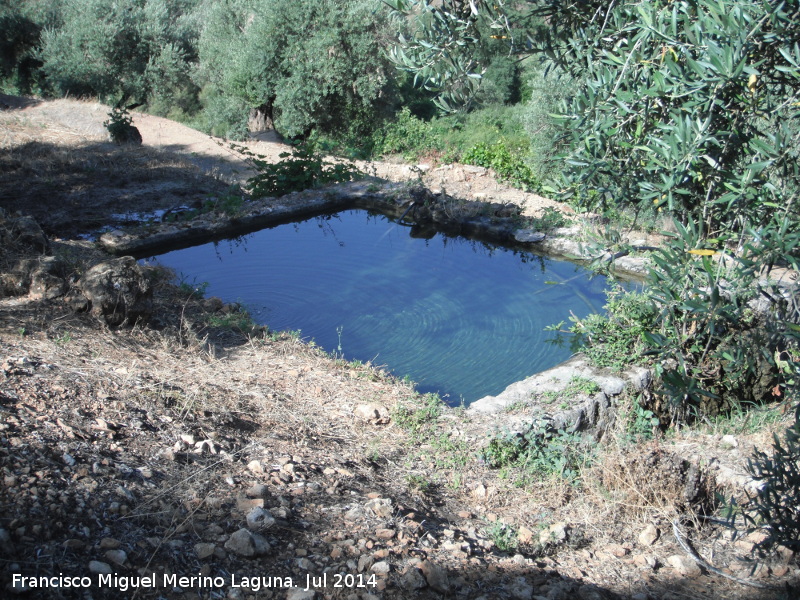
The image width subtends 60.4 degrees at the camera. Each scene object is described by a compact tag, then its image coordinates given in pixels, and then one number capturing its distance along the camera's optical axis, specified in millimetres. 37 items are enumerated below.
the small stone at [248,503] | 3467
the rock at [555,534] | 3783
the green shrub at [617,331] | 5852
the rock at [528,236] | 10031
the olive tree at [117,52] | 20297
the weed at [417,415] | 5098
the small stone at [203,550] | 3020
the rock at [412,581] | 3062
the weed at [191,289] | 7527
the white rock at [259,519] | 3314
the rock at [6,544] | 2725
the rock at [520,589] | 3174
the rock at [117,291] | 5934
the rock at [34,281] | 6219
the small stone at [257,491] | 3648
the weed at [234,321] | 6727
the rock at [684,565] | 3596
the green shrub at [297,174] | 12109
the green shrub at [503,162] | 13523
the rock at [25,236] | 6766
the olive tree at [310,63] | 17344
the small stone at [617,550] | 3756
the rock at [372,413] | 5137
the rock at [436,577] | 3092
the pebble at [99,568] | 2789
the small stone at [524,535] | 3806
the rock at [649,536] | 3885
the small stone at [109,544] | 2939
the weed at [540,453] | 4637
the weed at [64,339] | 5441
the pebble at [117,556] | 2871
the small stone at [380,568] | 3123
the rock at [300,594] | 2869
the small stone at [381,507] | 3653
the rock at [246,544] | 3082
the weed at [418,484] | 4282
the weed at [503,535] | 3703
